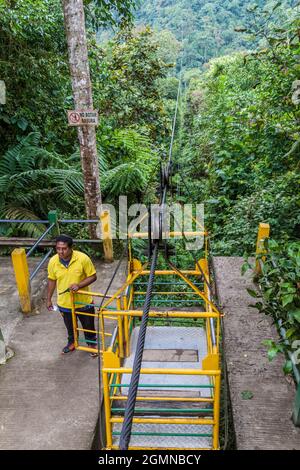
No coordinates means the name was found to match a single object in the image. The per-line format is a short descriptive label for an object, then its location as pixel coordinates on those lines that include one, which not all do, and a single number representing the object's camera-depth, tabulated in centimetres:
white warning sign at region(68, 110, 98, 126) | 545
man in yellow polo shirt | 396
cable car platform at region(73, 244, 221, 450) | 313
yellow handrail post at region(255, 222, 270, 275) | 498
